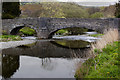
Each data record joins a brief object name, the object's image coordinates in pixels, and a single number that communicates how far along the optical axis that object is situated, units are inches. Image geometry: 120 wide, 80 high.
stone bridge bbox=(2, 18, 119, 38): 1011.0
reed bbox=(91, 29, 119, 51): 513.8
